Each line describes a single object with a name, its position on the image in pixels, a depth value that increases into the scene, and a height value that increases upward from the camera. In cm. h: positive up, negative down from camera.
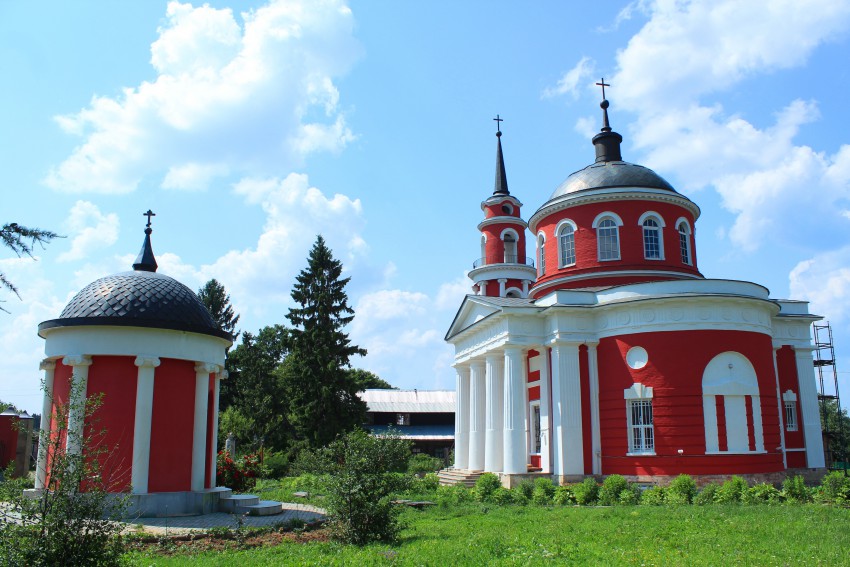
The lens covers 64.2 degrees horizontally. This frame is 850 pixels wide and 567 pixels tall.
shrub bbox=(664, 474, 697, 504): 1756 -167
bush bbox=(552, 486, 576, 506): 1912 -198
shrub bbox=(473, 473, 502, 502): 2103 -185
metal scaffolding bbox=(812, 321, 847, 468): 2773 +240
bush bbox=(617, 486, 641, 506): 1792 -185
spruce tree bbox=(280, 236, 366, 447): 3634 +347
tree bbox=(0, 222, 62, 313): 580 +161
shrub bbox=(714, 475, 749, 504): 1692 -162
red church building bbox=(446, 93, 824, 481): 2081 +230
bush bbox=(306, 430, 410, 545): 1180 -125
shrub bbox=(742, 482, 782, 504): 1666 -168
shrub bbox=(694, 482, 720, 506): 1701 -175
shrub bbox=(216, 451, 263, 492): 2109 -145
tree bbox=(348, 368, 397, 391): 5797 +412
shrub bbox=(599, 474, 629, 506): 1838 -169
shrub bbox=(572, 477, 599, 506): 1875 -182
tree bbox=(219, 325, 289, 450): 4259 +273
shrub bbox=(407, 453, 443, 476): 3291 -192
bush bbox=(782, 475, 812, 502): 1666 -157
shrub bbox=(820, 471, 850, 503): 1598 -147
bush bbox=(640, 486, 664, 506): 1772 -184
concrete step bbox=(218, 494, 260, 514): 1722 -192
